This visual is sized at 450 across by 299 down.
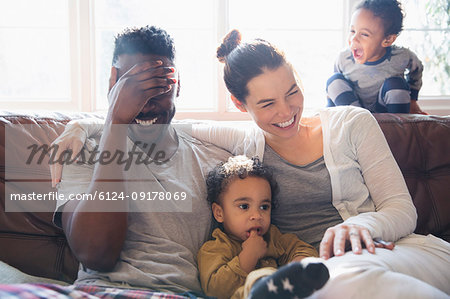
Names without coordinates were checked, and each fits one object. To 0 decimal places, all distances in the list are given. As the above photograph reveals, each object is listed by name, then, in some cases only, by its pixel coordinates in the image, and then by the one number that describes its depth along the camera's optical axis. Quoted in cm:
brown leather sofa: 146
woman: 130
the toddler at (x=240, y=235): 128
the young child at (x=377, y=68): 207
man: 125
